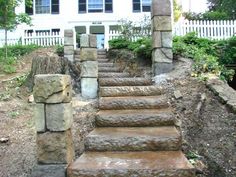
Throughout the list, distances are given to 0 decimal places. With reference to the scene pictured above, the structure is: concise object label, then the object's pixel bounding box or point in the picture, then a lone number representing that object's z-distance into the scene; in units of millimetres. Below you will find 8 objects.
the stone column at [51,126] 2398
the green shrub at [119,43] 6509
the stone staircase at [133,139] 2372
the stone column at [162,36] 4464
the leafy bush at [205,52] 4393
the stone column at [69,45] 6615
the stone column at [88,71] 4479
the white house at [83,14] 12762
